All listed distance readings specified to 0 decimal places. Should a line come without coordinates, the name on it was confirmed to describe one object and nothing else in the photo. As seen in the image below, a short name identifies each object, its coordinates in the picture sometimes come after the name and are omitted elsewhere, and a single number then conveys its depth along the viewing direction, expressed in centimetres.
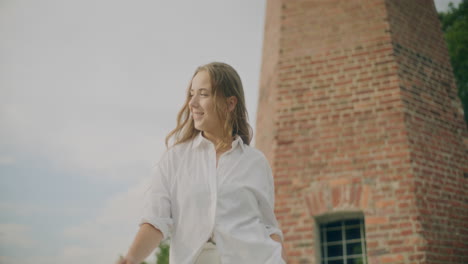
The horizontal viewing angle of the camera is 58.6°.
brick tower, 531
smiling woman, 157
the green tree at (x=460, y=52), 1212
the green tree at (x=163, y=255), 1346
